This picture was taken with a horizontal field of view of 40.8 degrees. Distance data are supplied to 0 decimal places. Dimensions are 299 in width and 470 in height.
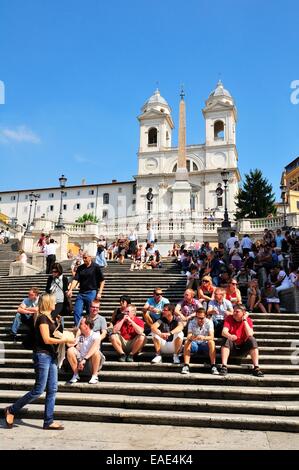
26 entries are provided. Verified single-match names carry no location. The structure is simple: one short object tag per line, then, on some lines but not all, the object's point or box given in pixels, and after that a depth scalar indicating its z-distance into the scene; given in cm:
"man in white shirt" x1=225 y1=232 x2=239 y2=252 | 1738
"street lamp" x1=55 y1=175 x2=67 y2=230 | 2493
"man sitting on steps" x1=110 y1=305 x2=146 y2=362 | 750
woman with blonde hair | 525
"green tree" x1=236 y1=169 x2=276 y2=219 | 4875
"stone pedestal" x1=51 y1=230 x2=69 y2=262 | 2595
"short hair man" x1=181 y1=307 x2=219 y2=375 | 691
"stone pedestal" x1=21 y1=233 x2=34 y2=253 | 2604
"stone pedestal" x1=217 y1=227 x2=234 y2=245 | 2431
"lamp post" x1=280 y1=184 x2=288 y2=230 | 2678
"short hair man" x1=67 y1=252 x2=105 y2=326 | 845
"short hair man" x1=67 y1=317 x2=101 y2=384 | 664
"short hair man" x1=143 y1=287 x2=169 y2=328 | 821
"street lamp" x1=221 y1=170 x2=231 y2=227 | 2425
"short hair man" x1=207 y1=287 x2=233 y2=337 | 805
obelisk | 4228
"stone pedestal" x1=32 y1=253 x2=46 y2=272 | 1995
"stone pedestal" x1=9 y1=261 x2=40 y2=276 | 1788
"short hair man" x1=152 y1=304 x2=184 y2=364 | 727
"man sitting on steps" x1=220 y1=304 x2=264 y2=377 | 689
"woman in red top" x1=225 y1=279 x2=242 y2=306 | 902
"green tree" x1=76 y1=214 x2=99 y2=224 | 7019
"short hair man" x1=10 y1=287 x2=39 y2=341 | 873
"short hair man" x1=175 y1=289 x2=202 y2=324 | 827
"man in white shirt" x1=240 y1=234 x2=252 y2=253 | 1681
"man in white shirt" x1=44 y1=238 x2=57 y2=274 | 1616
